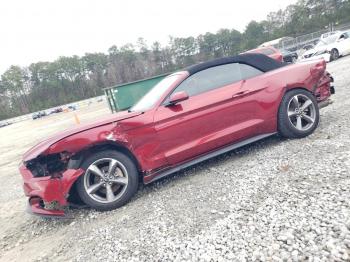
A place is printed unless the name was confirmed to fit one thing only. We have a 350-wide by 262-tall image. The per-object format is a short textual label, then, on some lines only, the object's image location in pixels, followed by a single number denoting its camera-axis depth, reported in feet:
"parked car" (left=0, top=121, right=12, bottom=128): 167.32
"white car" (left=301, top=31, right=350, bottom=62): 58.85
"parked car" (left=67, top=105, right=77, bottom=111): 163.31
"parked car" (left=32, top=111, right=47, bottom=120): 157.69
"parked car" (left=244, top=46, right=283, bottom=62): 54.03
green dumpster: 50.52
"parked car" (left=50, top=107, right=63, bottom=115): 176.01
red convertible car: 13.38
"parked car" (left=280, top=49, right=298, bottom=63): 73.41
